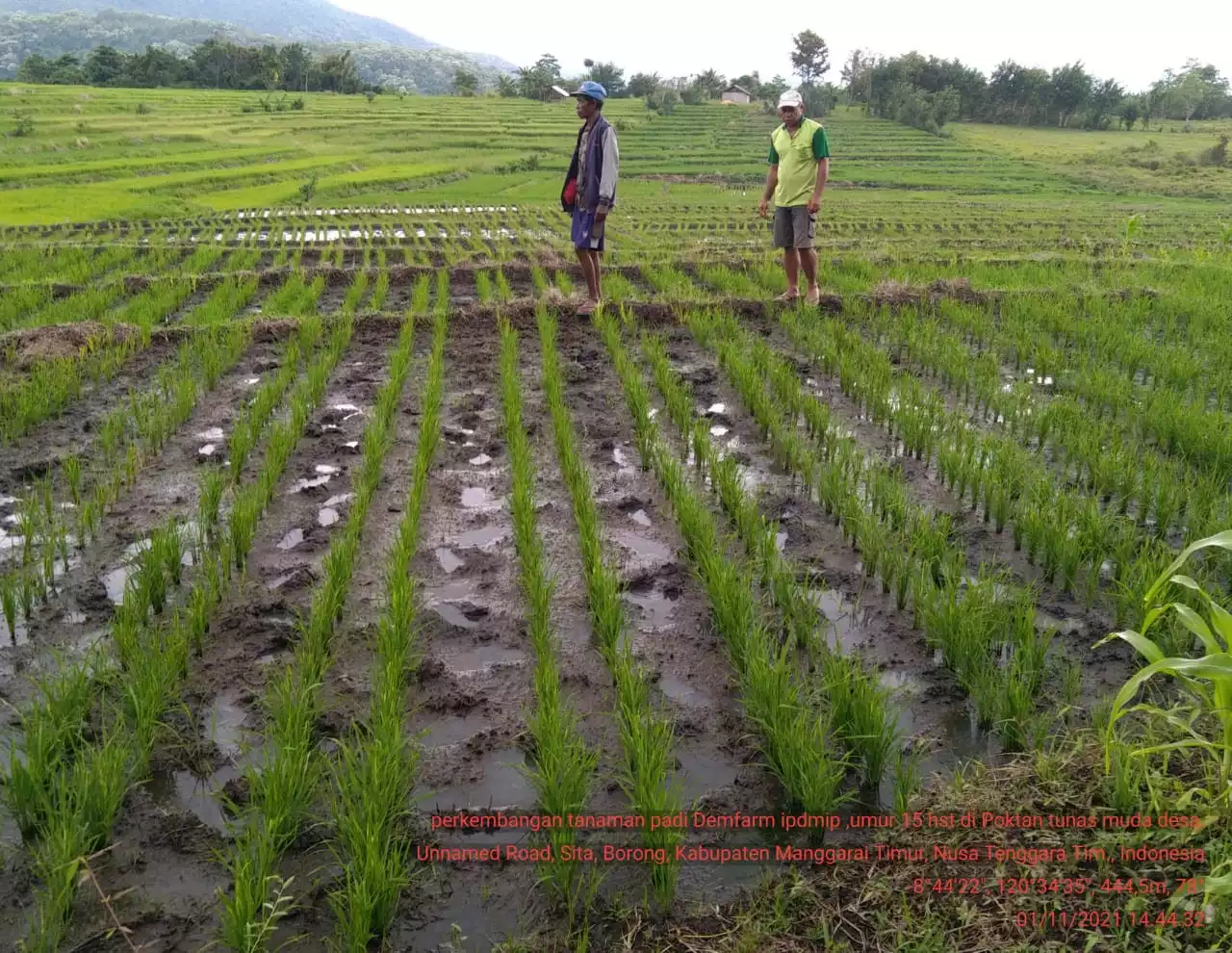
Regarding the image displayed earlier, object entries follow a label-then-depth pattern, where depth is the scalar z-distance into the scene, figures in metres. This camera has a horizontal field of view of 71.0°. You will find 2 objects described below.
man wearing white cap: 6.23
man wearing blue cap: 5.92
